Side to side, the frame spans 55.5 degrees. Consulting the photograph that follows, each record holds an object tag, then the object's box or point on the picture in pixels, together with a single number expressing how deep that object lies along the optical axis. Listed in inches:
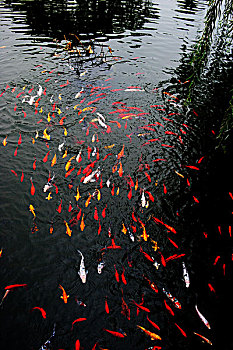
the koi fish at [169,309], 160.6
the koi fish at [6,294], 161.9
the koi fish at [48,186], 239.9
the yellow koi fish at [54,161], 267.8
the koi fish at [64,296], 164.4
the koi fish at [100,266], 180.2
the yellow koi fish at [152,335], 148.8
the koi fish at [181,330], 152.0
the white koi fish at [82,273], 175.4
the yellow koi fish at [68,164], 263.4
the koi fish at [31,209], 219.8
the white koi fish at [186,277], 176.6
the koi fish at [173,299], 164.5
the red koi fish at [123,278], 175.0
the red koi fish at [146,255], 188.4
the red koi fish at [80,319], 154.9
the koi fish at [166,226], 211.4
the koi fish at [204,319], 156.5
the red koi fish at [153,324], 153.4
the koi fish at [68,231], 204.2
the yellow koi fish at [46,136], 300.0
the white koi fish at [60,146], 286.8
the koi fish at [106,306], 160.6
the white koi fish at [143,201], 231.8
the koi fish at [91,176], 249.2
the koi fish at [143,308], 161.0
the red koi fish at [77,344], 143.8
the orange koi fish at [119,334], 149.0
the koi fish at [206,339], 148.8
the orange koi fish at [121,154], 284.2
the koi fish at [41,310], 157.1
